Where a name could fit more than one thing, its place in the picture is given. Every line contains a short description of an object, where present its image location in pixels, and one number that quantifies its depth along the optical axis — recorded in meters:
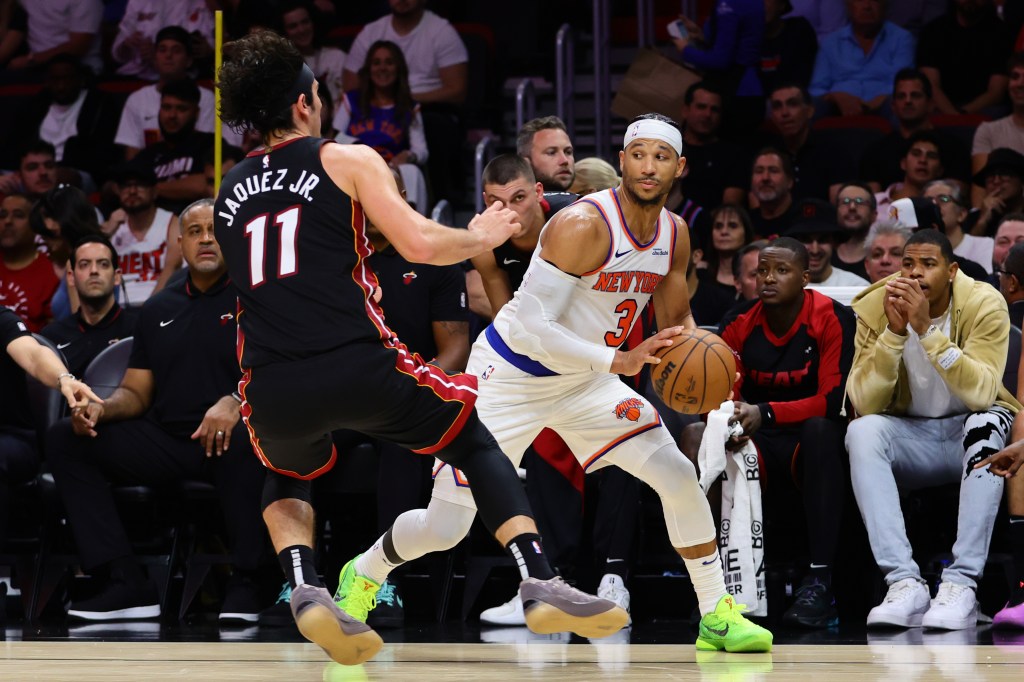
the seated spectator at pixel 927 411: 11.19
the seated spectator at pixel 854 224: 15.45
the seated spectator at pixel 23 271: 16.91
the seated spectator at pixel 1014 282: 12.80
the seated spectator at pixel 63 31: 22.22
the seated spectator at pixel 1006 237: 14.12
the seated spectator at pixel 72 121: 20.73
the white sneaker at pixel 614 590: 11.76
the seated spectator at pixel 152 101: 20.48
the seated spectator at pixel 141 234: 17.55
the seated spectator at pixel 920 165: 16.39
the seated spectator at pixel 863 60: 19.08
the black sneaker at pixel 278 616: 12.06
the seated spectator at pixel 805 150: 17.28
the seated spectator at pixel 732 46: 18.92
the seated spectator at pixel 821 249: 14.58
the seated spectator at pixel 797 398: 11.72
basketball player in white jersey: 9.49
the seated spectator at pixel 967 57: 18.52
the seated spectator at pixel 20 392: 12.32
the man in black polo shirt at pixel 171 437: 12.45
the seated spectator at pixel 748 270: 14.07
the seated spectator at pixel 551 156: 13.38
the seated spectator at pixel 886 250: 13.84
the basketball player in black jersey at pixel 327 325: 7.57
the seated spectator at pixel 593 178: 13.18
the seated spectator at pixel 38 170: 19.30
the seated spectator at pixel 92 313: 14.27
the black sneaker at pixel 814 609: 11.40
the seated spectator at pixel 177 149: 19.22
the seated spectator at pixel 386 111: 18.37
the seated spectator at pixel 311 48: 20.42
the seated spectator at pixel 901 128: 17.19
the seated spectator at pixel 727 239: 15.34
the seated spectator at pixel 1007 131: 17.02
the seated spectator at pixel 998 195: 15.73
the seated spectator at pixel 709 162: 17.22
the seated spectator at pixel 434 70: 18.59
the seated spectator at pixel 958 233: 15.13
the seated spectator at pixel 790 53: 19.09
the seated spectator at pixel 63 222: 16.67
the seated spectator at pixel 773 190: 16.41
